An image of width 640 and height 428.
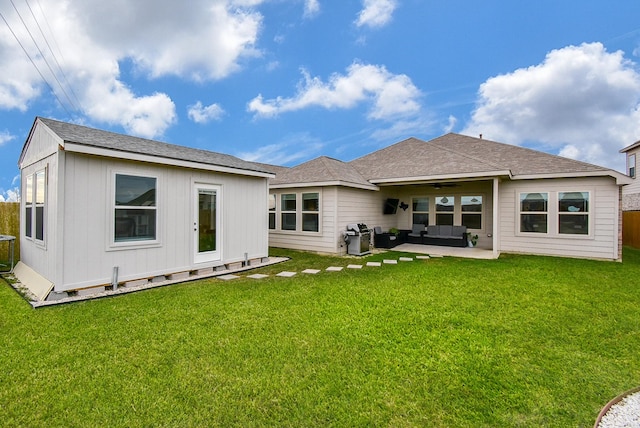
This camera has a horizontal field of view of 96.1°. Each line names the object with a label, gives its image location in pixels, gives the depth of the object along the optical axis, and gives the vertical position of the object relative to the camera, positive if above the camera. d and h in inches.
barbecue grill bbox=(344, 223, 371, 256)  358.0 -31.6
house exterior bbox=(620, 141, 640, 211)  575.5 +64.5
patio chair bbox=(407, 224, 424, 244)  450.6 -30.9
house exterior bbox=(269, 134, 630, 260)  325.4 +21.0
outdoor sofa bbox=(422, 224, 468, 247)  414.9 -30.9
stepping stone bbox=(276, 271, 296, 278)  242.3 -52.7
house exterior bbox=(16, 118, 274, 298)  180.5 +2.6
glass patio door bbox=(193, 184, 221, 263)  246.8 -9.5
